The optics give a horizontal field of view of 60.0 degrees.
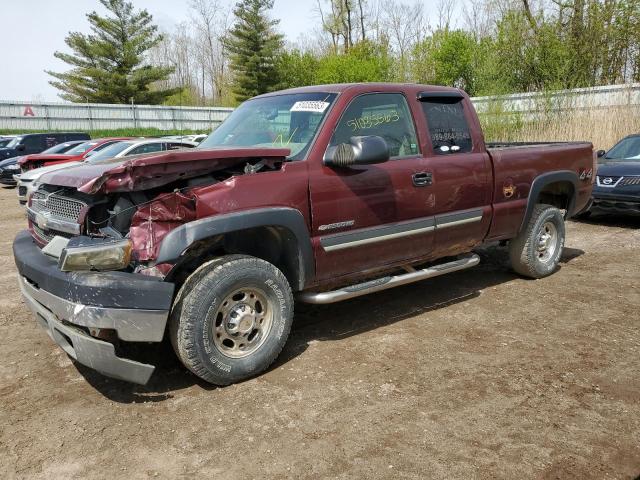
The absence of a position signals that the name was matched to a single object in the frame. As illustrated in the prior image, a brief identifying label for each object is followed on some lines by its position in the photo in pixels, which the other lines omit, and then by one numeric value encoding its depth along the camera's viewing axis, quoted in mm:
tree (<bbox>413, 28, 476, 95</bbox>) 39844
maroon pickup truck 3186
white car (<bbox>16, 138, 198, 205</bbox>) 11859
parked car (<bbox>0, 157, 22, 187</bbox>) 17359
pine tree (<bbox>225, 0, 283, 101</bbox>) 45344
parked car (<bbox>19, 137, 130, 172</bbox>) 13312
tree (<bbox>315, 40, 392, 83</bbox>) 42719
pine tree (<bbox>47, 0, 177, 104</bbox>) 42625
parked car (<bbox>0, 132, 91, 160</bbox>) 20406
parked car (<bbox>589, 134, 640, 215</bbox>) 8570
